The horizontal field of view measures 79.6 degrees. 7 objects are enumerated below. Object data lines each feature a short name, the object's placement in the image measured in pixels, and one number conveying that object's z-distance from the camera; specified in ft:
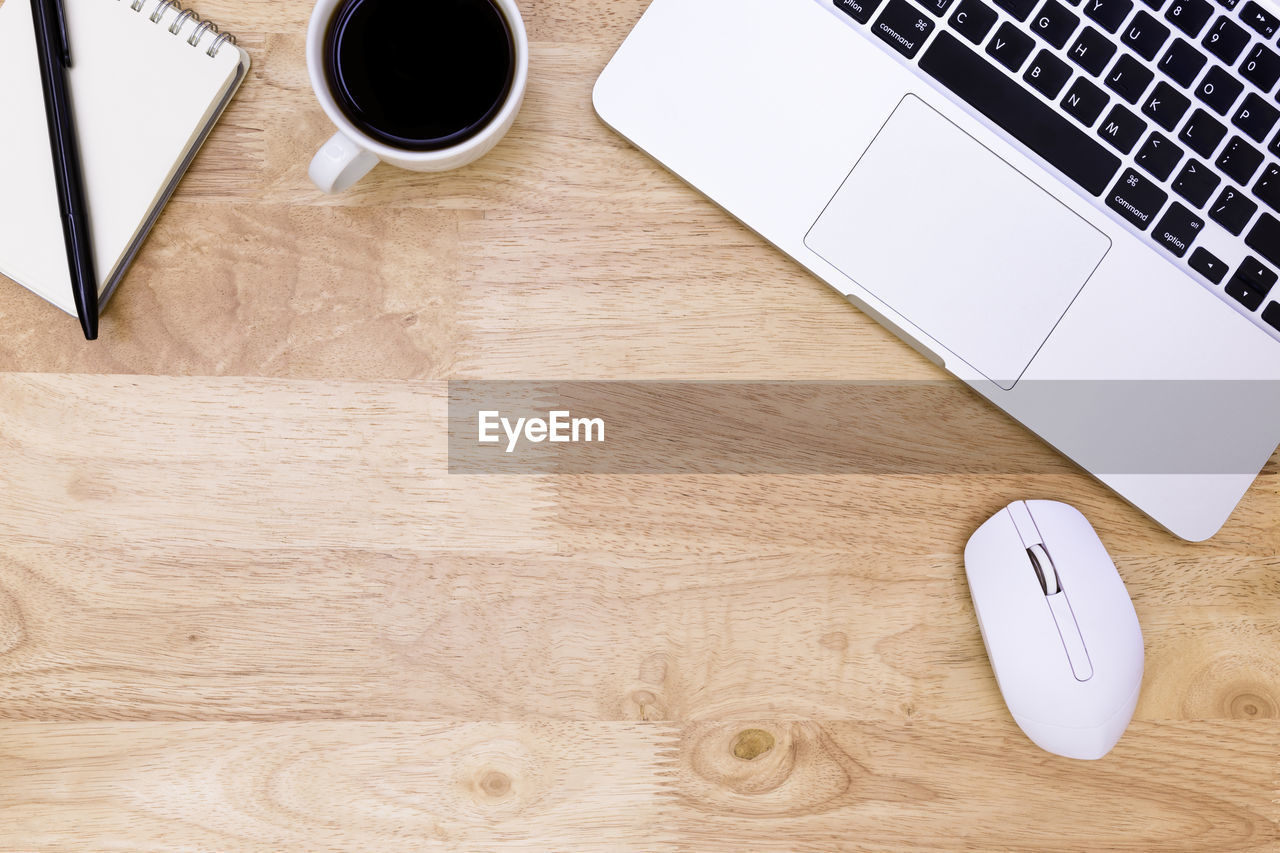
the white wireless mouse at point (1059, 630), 1.52
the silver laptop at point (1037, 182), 1.57
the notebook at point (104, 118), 1.59
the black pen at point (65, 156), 1.56
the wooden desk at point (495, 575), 1.65
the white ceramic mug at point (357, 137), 1.37
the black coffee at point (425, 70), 1.45
